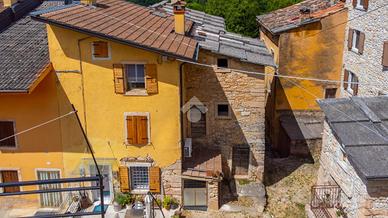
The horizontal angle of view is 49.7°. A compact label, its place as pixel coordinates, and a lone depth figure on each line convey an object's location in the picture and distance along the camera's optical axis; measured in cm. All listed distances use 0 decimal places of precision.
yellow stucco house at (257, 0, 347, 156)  2559
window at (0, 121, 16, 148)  1972
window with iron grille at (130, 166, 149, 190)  1995
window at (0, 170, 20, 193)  2040
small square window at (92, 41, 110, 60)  1830
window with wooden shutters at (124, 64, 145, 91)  1886
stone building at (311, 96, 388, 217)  1388
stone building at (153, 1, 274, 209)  2031
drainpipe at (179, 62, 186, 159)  1905
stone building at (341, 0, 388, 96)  2223
